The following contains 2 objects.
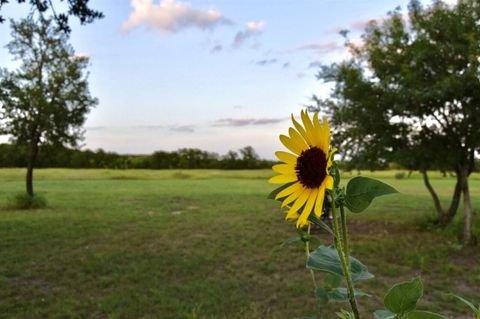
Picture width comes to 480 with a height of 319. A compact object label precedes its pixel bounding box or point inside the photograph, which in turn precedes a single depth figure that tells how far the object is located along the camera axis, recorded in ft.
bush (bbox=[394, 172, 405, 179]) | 92.62
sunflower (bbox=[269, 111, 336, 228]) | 1.96
